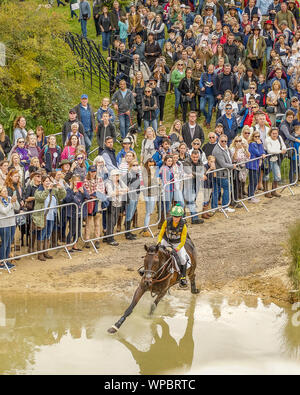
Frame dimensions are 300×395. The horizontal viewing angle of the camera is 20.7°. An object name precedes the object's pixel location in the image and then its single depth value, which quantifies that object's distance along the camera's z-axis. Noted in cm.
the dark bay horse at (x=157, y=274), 1523
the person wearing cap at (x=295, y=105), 2423
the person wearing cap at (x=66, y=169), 1992
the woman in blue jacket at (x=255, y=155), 2242
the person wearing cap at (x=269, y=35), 2830
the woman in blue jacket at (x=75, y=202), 1945
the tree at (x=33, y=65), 2467
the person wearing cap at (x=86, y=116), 2372
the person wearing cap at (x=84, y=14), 3334
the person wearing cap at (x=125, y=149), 2147
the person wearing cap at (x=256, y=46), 2764
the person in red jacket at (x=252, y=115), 2397
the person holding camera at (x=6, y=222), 1835
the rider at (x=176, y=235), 1666
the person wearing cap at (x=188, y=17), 3041
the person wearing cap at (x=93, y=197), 1986
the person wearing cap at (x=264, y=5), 3105
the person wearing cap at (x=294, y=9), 2983
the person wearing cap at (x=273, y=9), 2989
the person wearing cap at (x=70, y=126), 2286
